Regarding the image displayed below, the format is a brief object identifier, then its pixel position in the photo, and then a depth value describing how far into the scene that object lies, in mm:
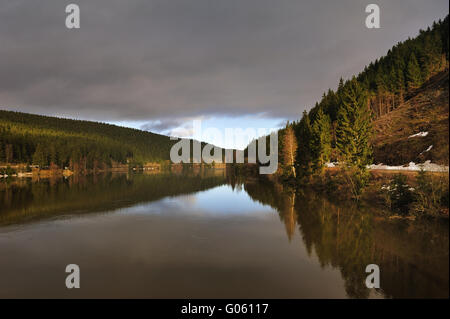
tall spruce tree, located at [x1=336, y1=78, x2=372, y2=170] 33469
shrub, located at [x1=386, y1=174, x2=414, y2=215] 25927
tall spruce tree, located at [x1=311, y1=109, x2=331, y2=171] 52681
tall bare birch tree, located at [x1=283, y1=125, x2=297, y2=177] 62512
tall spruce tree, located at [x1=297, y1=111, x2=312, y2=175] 56681
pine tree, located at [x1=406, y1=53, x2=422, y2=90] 79500
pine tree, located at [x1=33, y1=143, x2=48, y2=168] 133875
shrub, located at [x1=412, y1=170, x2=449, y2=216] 21484
